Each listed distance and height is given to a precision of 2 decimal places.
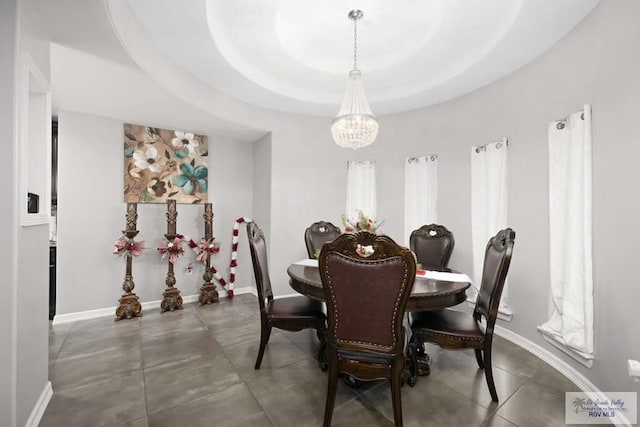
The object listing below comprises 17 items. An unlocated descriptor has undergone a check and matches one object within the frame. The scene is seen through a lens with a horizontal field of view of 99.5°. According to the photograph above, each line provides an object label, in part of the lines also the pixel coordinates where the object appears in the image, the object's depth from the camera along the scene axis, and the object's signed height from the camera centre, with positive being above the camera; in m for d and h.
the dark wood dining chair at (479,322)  1.78 -0.78
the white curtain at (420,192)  3.68 +0.31
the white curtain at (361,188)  4.31 +0.42
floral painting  3.53 +0.66
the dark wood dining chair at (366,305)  1.41 -0.50
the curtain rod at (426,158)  3.65 +0.79
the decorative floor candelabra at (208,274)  3.79 -0.87
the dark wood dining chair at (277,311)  2.14 -0.79
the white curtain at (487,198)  2.83 +0.19
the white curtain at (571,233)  1.94 -0.14
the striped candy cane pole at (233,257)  4.12 -0.67
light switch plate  1.34 -0.76
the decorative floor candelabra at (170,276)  3.50 -0.82
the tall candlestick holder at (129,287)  3.23 -0.90
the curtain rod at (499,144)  2.81 +0.76
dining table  1.74 -0.52
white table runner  2.16 -0.51
